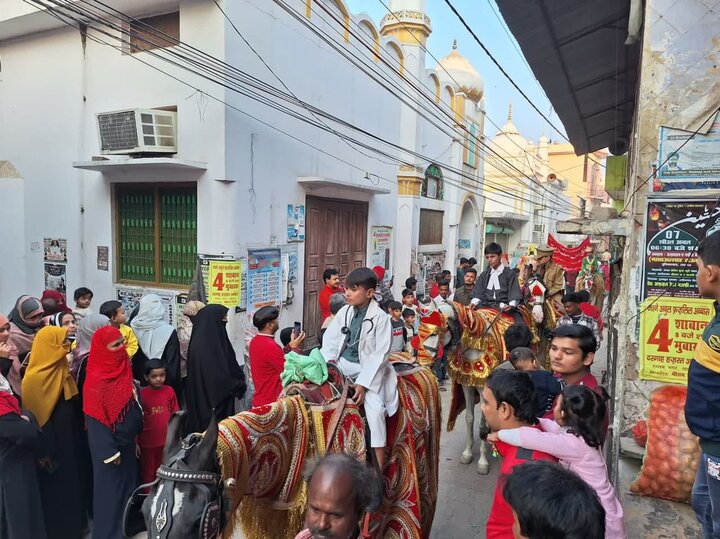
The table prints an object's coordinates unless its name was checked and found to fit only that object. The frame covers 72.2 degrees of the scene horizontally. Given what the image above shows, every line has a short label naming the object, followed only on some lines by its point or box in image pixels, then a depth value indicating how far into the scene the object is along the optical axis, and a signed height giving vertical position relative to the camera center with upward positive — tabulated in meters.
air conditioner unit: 7.11 +1.50
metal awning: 3.97 +1.92
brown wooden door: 9.17 -0.12
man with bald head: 1.77 -0.96
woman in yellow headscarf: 3.46 -1.43
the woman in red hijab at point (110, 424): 3.46 -1.36
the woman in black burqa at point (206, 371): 4.72 -1.32
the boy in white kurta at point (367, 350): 3.12 -0.80
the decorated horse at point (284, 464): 1.87 -1.08
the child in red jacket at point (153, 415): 4.04 -1.50
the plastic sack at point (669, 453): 2.97 -1.27
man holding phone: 4.53 -1.14
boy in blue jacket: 2.08 -0.61
